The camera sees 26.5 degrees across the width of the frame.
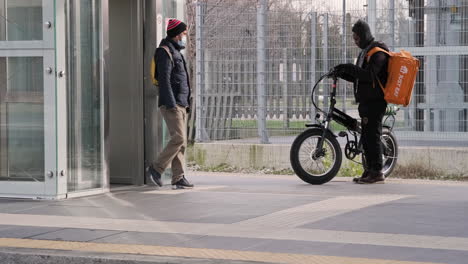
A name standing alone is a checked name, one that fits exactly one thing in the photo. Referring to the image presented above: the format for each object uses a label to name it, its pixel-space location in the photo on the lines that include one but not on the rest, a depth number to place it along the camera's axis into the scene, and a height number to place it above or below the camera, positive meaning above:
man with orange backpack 11.62 +0.22
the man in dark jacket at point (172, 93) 11.07 +0.17
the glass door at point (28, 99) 10.18 +0.11
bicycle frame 11.88 -0.20
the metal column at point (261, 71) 15.19 +0.56
